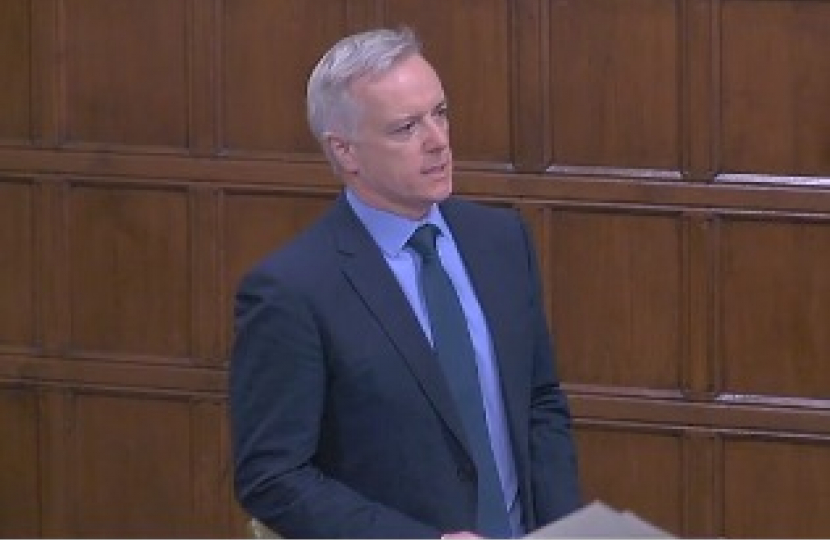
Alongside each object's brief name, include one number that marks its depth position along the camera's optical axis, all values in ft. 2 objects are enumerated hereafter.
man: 24.25
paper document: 19.30
